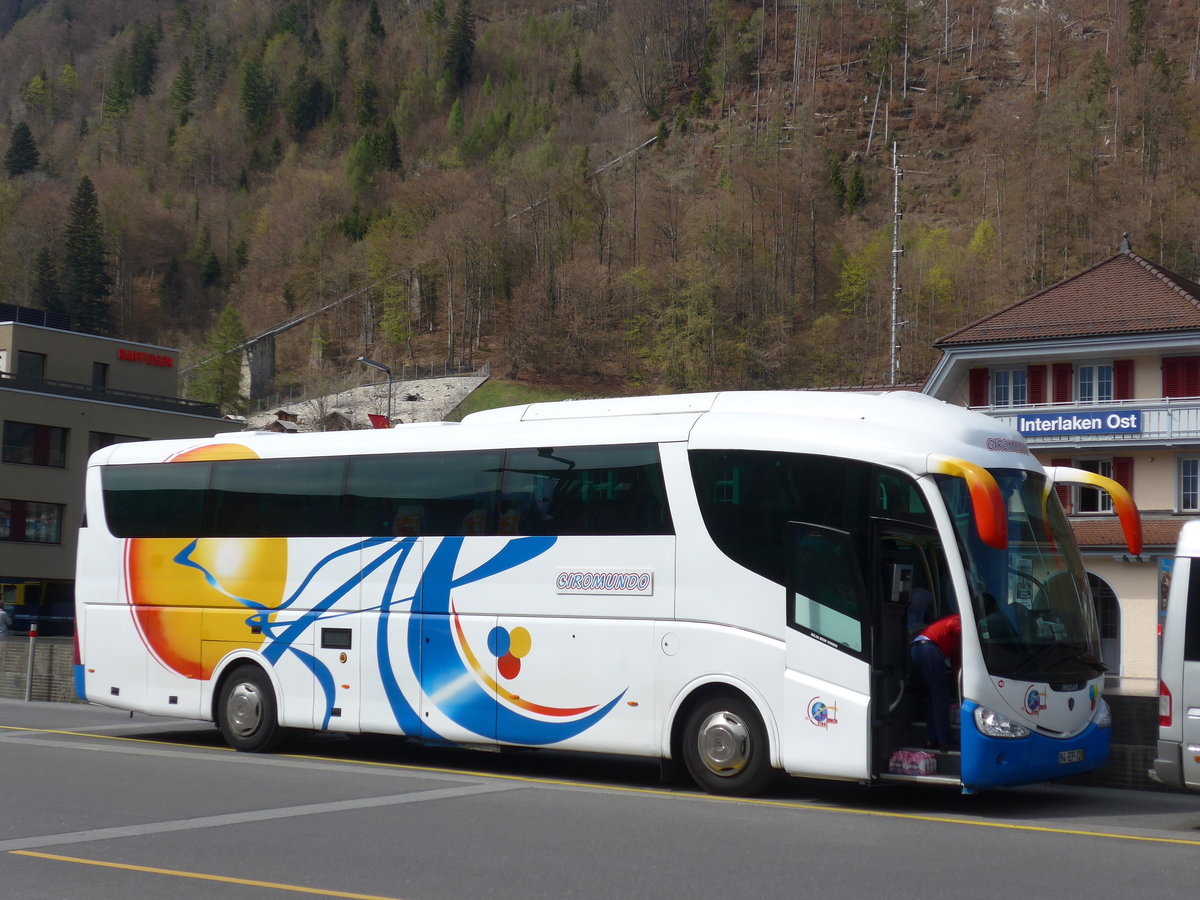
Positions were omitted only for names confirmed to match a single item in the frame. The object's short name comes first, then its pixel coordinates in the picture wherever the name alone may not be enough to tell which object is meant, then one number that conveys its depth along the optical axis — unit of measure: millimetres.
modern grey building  56469
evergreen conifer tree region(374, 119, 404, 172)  178250
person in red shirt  11664
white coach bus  11789
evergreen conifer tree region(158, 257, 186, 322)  163125
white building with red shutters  41531
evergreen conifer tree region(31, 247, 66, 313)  139750
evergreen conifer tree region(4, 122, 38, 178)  188125
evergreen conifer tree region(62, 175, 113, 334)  141375
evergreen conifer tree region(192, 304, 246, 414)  118438
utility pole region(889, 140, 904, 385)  44688
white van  11023
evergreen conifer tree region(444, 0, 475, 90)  196250
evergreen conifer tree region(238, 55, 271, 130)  197000
